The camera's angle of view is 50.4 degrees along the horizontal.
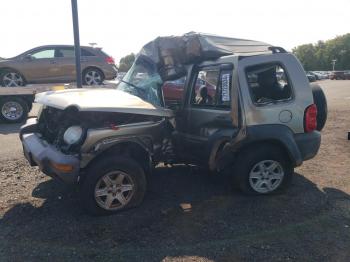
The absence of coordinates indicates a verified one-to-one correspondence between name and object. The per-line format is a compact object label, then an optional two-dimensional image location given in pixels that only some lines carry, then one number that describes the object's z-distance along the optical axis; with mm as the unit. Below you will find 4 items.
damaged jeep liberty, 4195
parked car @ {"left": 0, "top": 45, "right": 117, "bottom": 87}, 11086
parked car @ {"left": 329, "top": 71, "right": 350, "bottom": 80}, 57250
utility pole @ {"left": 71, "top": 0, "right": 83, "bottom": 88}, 8719
